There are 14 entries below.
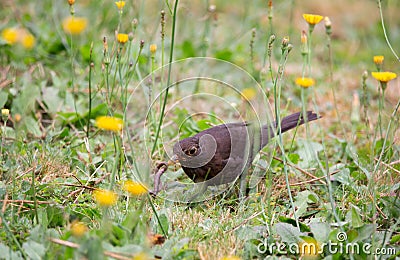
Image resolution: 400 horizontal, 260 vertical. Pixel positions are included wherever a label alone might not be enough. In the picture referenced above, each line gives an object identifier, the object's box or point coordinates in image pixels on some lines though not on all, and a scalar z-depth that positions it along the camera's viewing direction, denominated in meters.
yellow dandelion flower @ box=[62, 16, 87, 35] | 4.94
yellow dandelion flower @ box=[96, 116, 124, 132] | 3.87
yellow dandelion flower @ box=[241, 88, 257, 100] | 7.37
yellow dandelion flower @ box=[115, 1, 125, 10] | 5.81
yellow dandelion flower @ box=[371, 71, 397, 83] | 4.52
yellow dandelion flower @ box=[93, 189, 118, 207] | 3.83
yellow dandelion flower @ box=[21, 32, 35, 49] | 4.71
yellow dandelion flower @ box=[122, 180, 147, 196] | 4.16
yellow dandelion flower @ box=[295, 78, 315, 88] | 4.33
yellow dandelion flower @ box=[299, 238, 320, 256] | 4.59
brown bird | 5.89
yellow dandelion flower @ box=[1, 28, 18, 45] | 5.33
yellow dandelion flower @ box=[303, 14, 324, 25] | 4.68
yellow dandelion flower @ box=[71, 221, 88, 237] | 3.80
